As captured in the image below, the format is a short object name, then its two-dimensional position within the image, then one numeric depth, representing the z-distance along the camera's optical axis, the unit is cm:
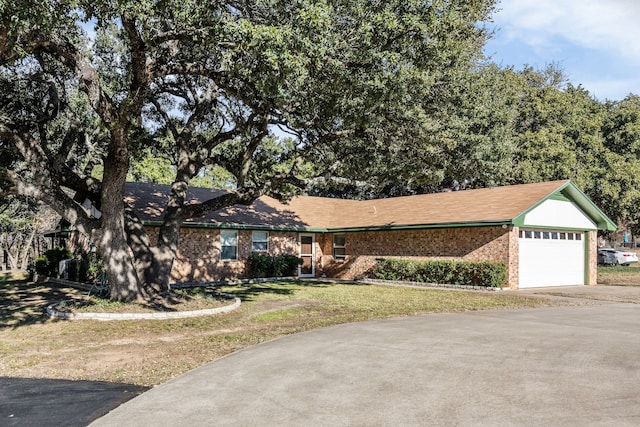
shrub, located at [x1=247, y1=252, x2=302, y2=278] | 2361
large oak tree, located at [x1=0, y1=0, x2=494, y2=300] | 979
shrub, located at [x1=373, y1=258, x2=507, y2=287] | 1970
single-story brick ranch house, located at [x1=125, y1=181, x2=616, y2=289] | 2069
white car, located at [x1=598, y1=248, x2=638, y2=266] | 3772
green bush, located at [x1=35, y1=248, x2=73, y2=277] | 2409
